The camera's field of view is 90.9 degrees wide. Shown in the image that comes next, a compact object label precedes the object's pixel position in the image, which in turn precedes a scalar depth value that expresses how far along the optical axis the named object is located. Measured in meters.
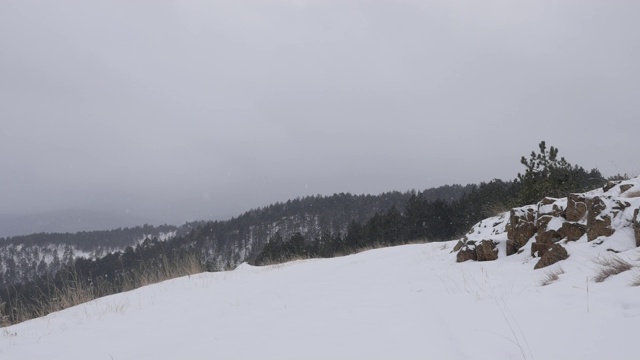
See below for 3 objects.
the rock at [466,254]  6.67
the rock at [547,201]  6.14
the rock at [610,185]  5.95
